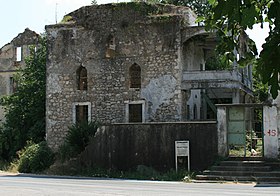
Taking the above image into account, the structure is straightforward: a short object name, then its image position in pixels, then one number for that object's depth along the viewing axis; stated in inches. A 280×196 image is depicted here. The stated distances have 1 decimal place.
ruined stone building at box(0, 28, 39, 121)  1902.1
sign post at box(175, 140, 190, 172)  1017.2
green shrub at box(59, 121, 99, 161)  1154.0
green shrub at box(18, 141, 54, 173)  1206.3
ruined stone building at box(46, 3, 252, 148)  1229.7
